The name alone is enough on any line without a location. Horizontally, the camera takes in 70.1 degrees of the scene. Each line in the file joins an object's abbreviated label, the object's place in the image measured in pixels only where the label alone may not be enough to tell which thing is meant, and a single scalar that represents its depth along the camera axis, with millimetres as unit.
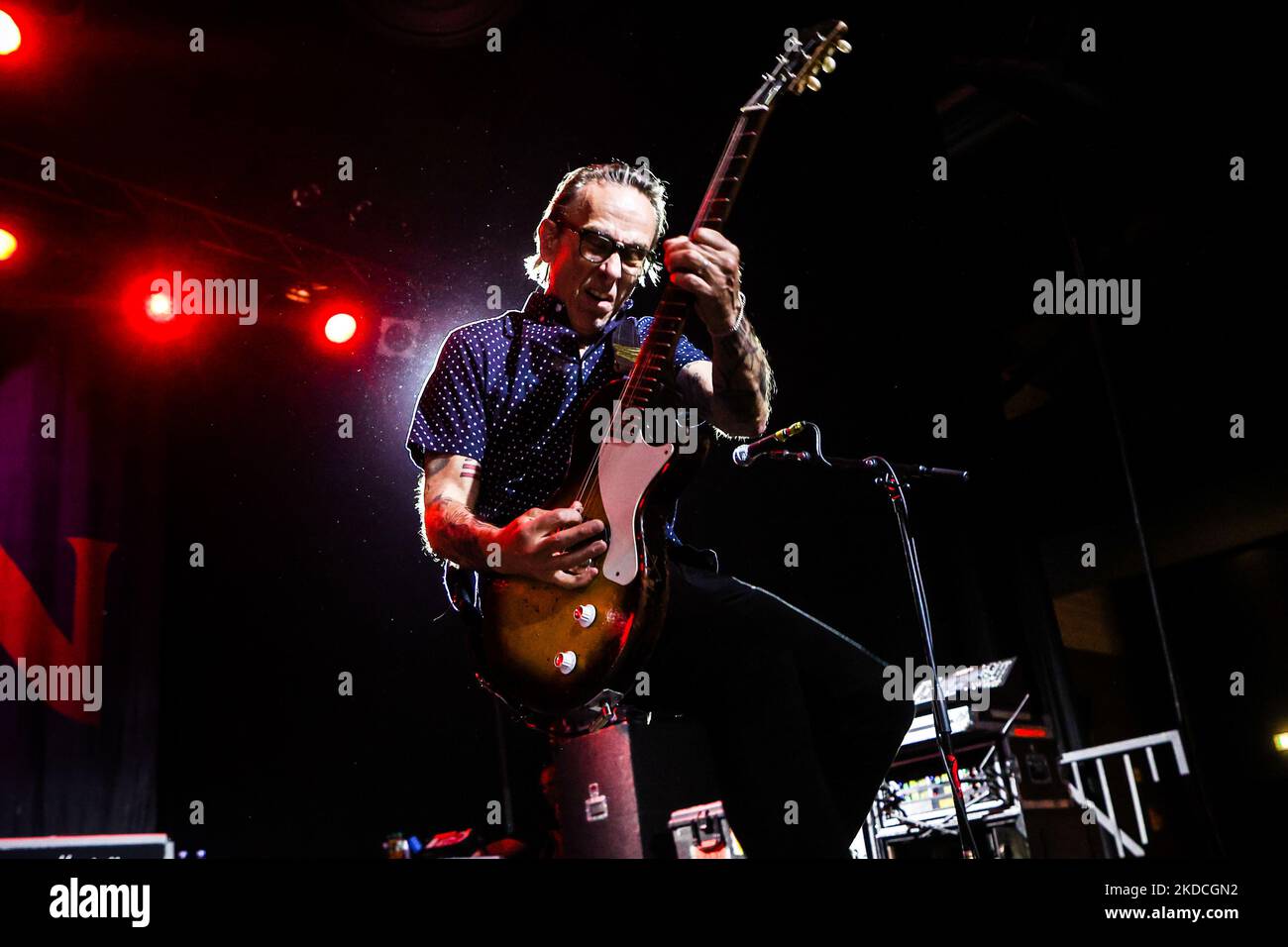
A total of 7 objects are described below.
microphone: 2545
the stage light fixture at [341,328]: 4113
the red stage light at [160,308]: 4562
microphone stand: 2344
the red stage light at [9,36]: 3496
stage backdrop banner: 4449
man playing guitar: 1814
